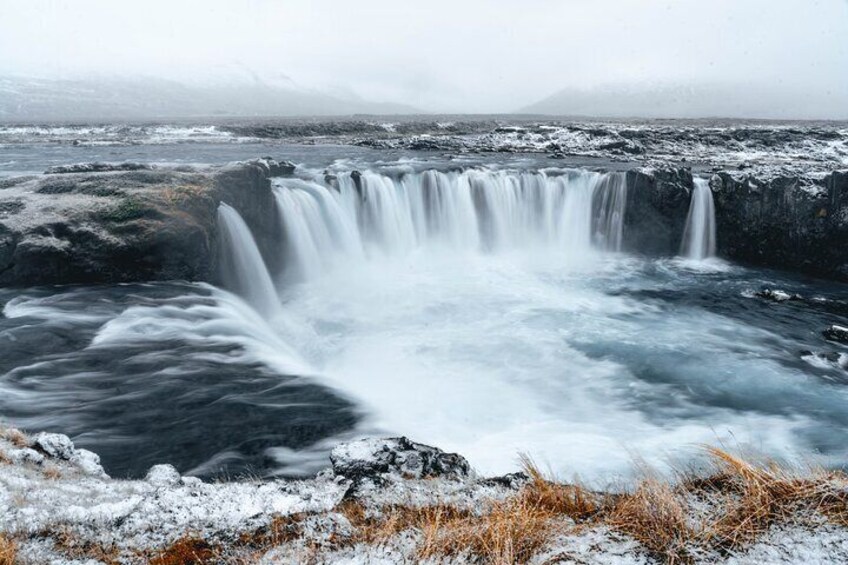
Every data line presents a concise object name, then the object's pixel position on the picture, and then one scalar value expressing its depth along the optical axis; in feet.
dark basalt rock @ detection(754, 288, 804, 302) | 52.90
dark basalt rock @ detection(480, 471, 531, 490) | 14.43
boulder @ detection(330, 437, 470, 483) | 14.94
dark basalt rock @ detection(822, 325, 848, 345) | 43.60
